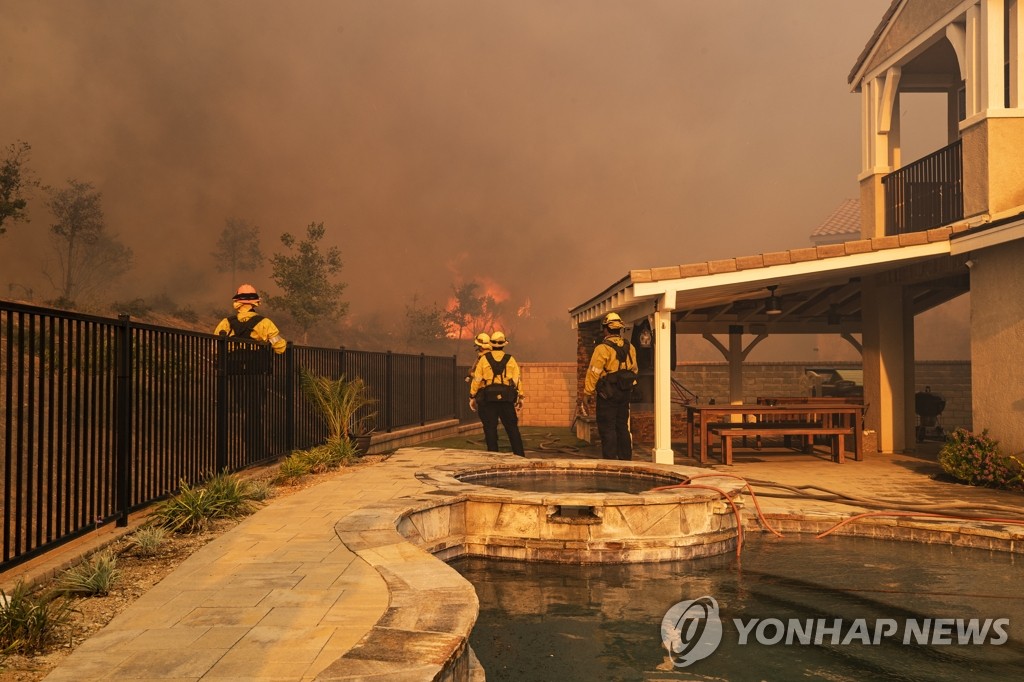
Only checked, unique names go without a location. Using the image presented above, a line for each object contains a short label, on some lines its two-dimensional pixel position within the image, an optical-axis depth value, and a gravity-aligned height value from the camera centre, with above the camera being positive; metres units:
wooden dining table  12.40 -0.90
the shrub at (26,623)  3.44 -1.20
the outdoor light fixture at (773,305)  13.21 +0.90
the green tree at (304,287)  49.50 +4.57
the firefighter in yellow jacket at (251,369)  8.97 -0.14
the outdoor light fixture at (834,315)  16.56 +0.91
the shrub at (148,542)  5.29 -1.26
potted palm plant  10.99 -0.66
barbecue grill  17.14 -1.14
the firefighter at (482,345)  11.85 +0.20
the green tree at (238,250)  81.72 +11.32
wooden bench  12.24 -1.19
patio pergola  11.19 +1.03
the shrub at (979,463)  9.82 -1.35
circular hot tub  6.89 -1.50
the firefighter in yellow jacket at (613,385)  11.49 -0.41
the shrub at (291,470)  8.84 -1.28
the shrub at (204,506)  6.07 -1.21
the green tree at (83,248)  63.78 +10.01
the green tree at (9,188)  31.83 +7.89
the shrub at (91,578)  4.31 -1.23
